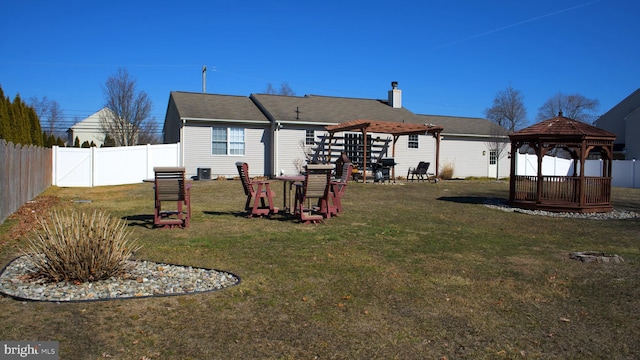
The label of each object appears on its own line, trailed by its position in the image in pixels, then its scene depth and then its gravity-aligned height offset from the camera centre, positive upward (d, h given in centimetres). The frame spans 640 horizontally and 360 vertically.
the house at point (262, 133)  2317 +162
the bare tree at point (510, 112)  4588 +514
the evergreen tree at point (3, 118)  1445 +132
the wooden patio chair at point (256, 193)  1063 -62
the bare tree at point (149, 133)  4184 +285
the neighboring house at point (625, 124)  3438 +337
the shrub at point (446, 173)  2808 -37
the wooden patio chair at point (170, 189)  893 -45
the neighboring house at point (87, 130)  5497 +375
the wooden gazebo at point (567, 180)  1373 -35
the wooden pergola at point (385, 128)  2147 +174
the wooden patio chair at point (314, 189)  977 -48
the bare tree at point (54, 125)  5522 +440
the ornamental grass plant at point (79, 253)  512 -94
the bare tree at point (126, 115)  3722 +379
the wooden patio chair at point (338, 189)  1105 -55
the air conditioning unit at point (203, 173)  2245 -39
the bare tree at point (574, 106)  5500 +686
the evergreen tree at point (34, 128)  1986 +142
